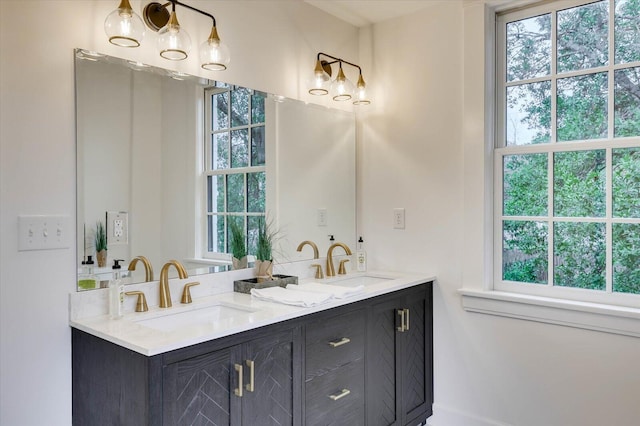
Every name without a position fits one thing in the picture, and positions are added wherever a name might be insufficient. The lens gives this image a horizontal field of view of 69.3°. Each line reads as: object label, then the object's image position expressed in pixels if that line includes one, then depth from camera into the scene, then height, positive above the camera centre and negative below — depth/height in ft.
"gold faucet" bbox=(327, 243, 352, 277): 8.70 -1.01
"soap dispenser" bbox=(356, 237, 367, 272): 9.16 -0.98
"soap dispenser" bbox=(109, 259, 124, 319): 5.39 -1.03
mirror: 5.58 +0.62
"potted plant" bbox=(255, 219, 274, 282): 7.27 -0.77
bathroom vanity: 4.51 -1.82
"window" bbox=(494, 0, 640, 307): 6.81 +0.92
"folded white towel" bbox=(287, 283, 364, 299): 6.66 -1.19
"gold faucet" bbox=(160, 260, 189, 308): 6.00 -0.96
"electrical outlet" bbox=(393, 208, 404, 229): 9.01 -0.15
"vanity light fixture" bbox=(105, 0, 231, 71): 5.37 +2.21
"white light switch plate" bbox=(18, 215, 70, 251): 5.01 -0.24
